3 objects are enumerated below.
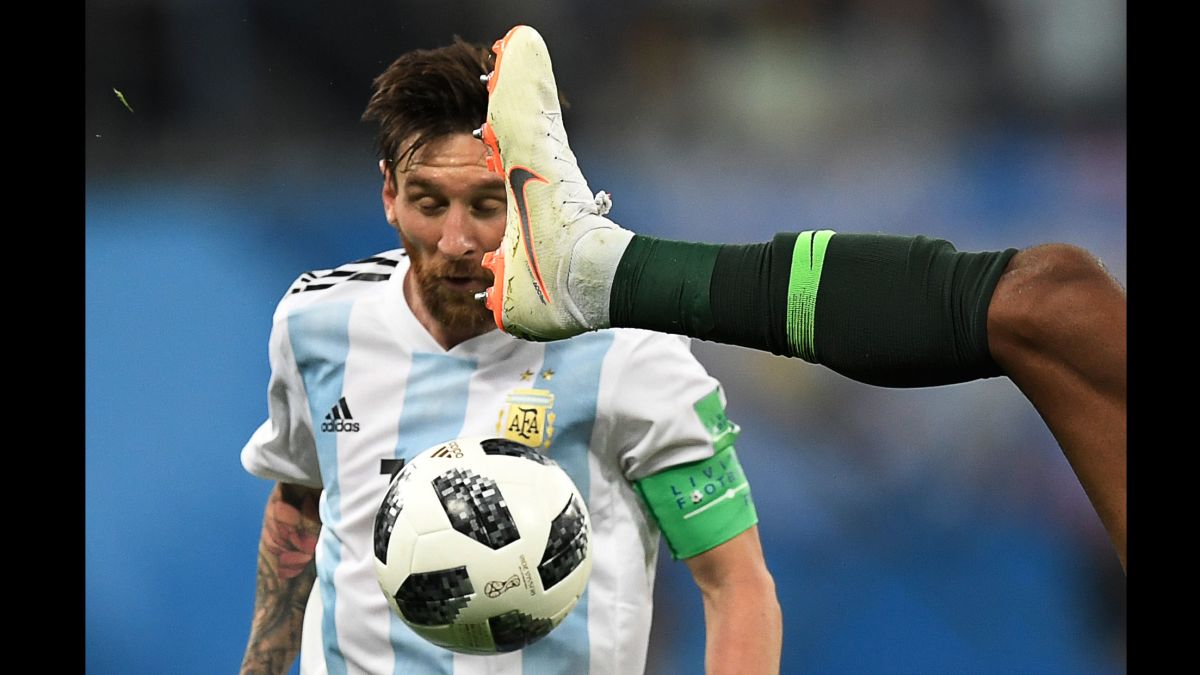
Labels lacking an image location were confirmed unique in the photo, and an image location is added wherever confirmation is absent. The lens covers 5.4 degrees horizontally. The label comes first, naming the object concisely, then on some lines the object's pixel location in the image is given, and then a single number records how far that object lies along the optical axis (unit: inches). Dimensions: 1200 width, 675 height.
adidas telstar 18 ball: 487.6
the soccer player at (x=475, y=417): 496.7
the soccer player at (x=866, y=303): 477.3
